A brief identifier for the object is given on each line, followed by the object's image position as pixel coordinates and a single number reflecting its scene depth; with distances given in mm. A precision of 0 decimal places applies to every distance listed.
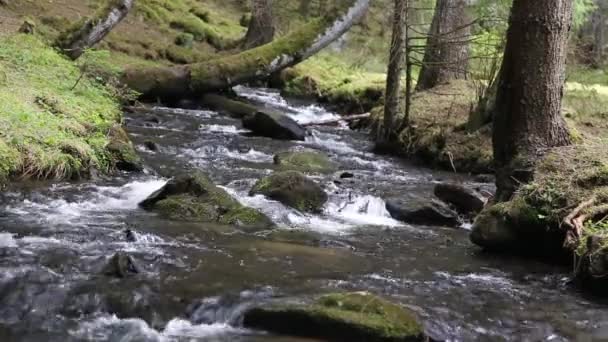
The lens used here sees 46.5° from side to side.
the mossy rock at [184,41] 23578
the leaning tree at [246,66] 16219
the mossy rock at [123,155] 10359
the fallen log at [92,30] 14617
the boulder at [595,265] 6246
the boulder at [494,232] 7727
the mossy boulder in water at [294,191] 9188
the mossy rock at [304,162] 11648
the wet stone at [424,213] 9148
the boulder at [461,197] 9570
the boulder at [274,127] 14531
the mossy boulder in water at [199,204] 8305
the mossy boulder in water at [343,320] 4965
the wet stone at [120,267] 6023
